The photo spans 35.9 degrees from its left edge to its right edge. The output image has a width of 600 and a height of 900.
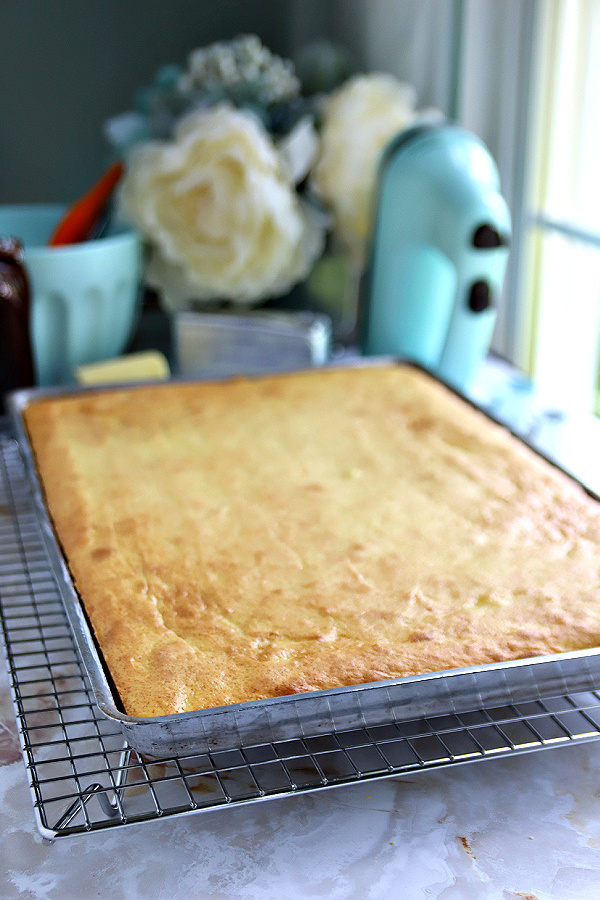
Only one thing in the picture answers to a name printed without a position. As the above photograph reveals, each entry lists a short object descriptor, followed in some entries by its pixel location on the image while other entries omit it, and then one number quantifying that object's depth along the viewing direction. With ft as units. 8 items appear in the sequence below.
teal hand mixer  3.49
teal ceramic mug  3.68
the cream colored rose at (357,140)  4.15
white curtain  4.24
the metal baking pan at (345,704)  1.65
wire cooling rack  1.66
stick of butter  3.65
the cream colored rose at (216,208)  3.89
